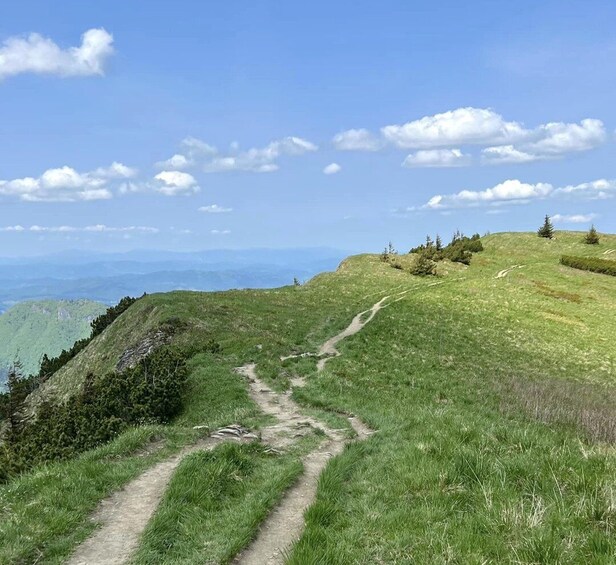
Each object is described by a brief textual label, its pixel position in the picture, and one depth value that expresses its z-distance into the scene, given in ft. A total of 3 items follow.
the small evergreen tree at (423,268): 235.20
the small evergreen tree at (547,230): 333.83
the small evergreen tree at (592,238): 312.29
